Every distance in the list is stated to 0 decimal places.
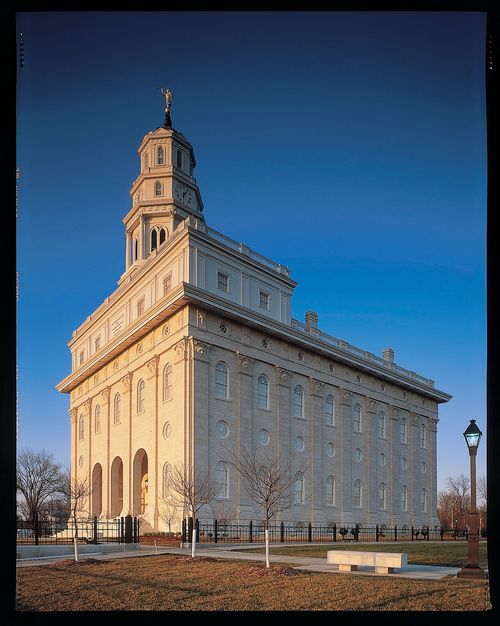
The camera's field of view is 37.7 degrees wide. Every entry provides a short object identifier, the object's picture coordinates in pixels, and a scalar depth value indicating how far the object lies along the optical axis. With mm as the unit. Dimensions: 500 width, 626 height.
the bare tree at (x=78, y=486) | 43034
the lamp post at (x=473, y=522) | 16078
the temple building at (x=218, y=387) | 36406
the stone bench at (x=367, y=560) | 16172
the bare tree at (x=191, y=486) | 31694
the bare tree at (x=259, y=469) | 35938
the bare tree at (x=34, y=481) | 44125
